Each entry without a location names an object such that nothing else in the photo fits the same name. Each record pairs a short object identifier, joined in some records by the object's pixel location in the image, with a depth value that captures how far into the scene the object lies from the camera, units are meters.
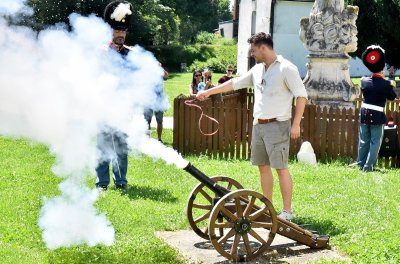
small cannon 5.79
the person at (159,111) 9.19
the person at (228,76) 15.43
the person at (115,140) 7.60
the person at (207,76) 14.49
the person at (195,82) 14.34
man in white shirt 6.74
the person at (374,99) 10.46
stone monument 13.09
